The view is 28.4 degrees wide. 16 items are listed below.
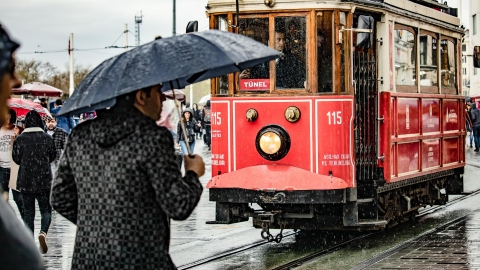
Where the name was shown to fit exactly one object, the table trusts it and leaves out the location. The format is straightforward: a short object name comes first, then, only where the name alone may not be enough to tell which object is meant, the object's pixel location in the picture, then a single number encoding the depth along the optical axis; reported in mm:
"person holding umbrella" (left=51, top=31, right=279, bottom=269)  4469
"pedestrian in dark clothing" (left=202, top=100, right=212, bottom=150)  34125
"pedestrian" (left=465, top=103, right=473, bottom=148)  34309
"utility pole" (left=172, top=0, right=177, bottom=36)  44719
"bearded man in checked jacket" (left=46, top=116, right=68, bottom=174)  14125
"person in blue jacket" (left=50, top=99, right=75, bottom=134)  19252
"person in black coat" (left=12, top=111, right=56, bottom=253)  10797
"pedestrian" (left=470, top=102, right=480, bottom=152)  33750
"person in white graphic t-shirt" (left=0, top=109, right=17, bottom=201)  12188
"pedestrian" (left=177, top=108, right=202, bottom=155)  23095
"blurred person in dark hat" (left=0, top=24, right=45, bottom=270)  2650
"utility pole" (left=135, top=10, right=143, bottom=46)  74375
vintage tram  10492
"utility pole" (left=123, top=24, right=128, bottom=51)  58544
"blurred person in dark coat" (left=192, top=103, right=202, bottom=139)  39294
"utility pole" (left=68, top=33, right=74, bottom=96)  53375
